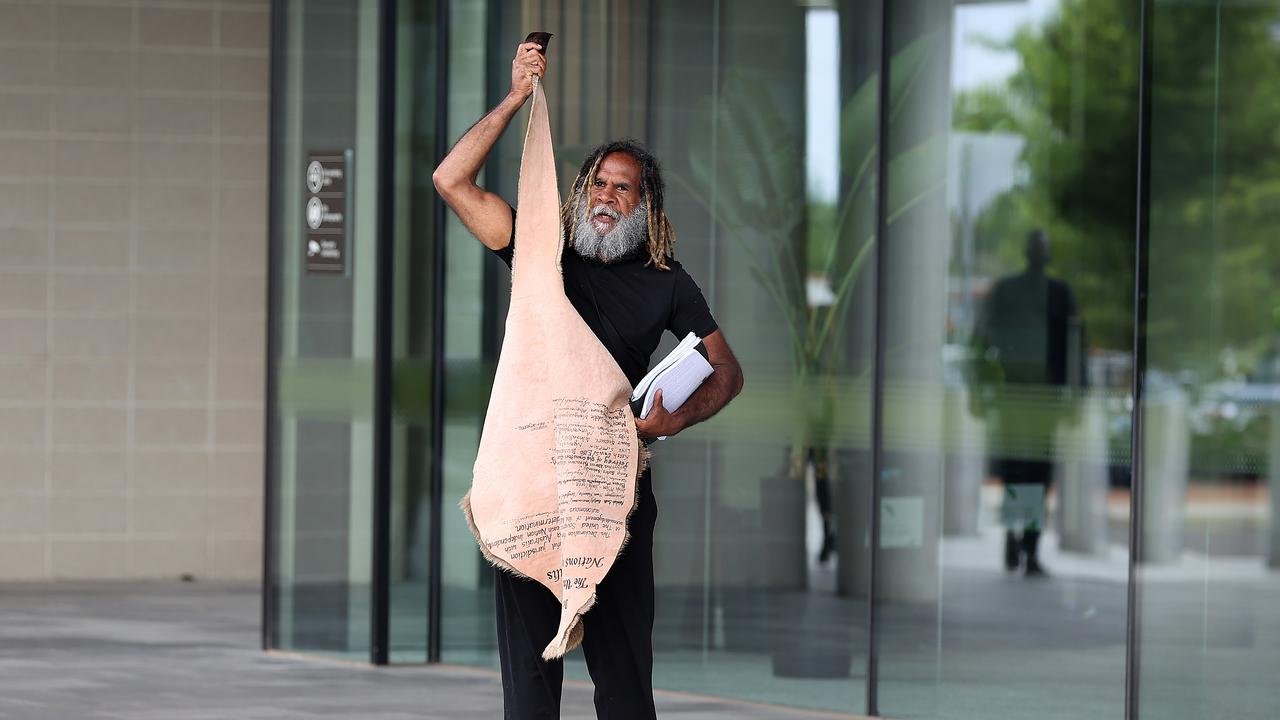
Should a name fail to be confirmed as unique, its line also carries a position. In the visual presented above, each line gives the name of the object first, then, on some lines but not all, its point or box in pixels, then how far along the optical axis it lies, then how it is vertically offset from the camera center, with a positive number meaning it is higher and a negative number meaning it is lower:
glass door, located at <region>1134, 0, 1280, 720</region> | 12.64 -0.26
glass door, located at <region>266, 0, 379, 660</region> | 15.91 -0.19
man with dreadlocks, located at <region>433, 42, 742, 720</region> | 8.28 -0.07
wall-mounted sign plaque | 15.95 +0.29
